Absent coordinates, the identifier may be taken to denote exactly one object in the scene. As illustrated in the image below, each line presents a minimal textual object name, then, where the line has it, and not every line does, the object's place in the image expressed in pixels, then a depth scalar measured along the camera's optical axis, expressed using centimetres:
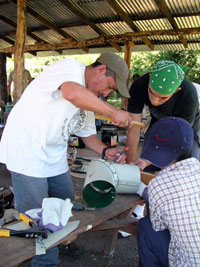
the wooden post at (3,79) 1064
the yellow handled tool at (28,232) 127
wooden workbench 115
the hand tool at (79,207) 167
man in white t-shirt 154
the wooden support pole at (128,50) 765
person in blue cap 140
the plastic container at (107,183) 161
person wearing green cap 205
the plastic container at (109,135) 521
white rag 136
